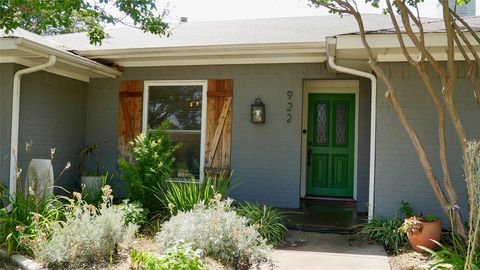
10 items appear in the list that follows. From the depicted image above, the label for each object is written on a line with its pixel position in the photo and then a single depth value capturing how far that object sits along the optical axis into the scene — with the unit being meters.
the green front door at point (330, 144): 6.97
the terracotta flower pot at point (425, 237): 4.26
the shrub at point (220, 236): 3.77
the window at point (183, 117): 6.67
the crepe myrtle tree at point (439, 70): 4.12
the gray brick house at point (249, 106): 5.29
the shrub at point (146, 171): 5.29
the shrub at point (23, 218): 3.94
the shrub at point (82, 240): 3.63
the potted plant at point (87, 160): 6.89
